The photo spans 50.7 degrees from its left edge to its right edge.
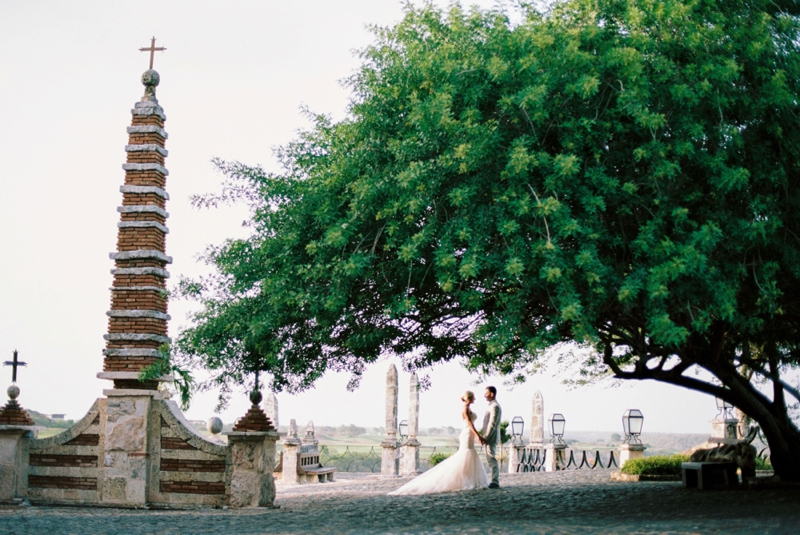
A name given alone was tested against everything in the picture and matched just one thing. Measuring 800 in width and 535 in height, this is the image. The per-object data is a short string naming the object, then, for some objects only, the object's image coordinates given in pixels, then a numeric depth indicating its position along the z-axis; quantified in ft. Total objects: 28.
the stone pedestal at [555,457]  97.86
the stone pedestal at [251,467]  49.39
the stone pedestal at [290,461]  92.58
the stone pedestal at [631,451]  75.87
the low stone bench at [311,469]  94.07
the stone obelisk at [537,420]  106.52
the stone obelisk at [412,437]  99.04
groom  57.47
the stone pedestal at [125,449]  50.88
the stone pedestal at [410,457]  98.78
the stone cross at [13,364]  57.18
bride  57.41
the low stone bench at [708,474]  57.98
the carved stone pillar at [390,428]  96.07
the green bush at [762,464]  79.65
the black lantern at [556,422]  96.58
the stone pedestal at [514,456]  108.78
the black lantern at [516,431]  107.76
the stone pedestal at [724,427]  81.56
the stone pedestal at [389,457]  96.02
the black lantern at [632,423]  75.86
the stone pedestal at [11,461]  53.06
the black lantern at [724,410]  80.66
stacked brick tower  52.49
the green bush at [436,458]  111.24
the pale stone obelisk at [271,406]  99.19
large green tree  36.91
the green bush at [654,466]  69.00
